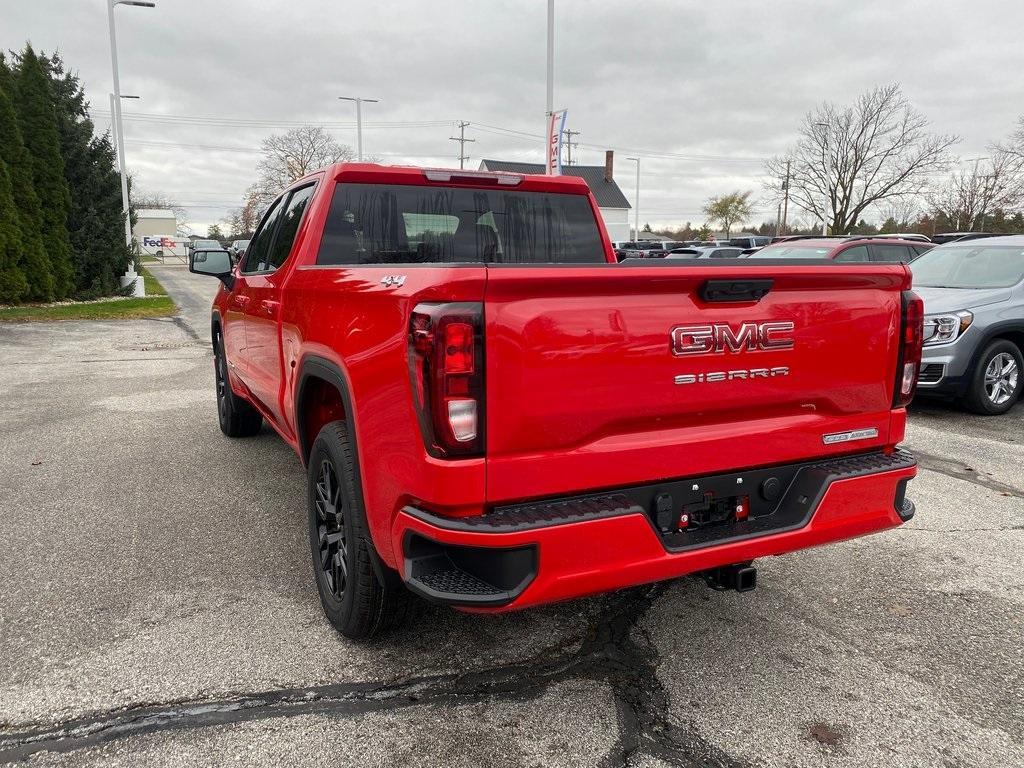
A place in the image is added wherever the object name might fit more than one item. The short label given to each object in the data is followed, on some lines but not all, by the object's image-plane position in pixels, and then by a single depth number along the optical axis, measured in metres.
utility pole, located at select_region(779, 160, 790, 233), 47.69
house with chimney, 75.06
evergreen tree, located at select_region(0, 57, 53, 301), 16.08
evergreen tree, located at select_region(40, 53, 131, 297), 18.30
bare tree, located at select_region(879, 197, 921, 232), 50.02
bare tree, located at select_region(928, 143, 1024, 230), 38.09
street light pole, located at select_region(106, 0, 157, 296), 20.23
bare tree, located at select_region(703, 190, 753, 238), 71.44
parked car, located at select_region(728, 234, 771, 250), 30.75
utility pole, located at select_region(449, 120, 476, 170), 66.25
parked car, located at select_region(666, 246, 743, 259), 22.57
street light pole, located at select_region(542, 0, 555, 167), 20.11
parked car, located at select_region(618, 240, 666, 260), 37.26
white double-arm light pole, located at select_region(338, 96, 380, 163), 35.50
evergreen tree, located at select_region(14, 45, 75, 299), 16.88
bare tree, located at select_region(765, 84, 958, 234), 43.19
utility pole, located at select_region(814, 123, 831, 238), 43.66
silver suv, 7.07
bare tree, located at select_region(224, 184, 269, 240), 64.75
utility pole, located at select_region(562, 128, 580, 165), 71.41
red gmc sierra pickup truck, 2.12
